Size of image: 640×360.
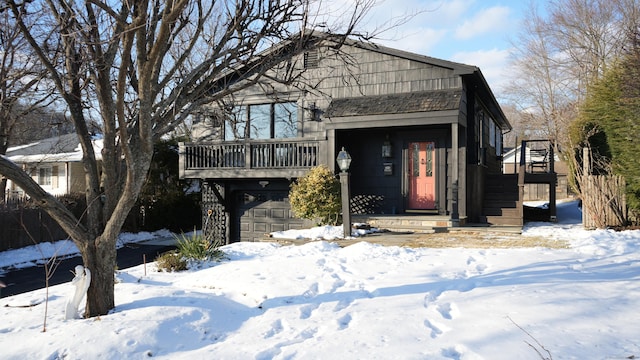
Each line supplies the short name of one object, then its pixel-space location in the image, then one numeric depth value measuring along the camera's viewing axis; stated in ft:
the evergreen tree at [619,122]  26.50
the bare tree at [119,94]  15.06
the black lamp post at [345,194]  31.94
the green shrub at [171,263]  23.80
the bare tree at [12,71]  22.12
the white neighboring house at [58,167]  75.92
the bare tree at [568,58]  75.46
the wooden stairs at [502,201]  37.17
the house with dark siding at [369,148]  37.65
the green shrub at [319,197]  37.22
